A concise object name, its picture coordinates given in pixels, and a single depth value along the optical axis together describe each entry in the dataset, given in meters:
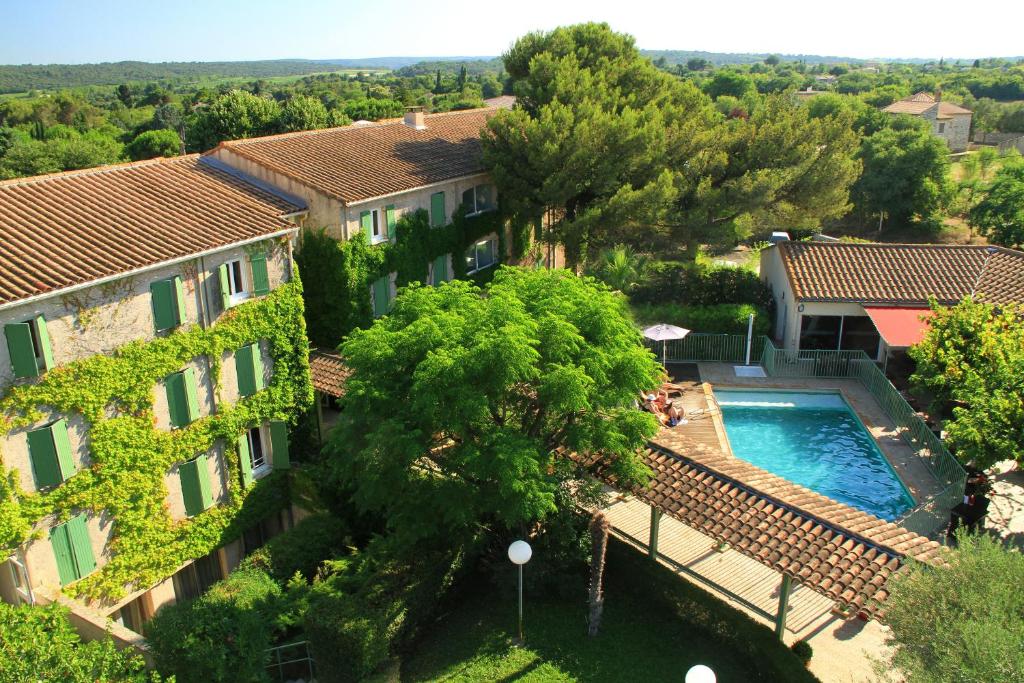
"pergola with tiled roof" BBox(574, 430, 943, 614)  19.38
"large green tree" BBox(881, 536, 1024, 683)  13.62
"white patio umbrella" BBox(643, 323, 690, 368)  37.53
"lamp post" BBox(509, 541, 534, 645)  20.00
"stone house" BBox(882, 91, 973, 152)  113.06
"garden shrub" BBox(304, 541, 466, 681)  20.81
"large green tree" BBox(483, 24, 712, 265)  42.19
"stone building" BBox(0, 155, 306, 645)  20.89
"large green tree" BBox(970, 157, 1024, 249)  59.56
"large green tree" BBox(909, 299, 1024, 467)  24.17
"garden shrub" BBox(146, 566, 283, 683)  20.03
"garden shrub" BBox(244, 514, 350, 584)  25.67
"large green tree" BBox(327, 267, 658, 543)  20.36
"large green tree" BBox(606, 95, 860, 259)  44.34
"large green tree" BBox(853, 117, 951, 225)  68.56
